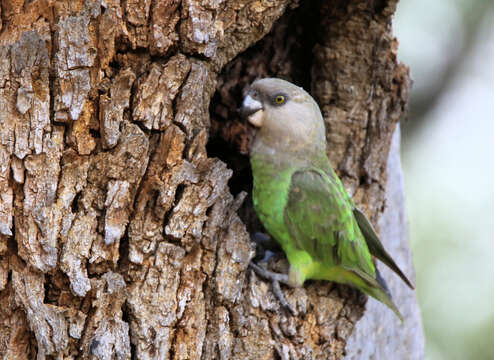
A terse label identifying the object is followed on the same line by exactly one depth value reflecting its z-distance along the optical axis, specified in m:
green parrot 6.76
